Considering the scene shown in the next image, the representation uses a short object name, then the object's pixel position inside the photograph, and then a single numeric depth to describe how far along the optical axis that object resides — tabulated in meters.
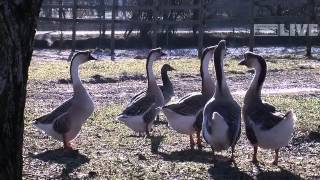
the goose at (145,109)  9.94
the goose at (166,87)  12.23
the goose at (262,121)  7.38
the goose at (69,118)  8.95
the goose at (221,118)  7.43
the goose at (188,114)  9.03
